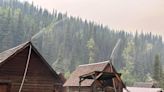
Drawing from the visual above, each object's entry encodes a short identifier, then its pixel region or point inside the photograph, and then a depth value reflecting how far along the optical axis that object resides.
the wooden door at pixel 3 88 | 28.78
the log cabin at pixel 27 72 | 29.08
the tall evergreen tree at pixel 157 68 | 120.69
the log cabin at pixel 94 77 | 31.62
